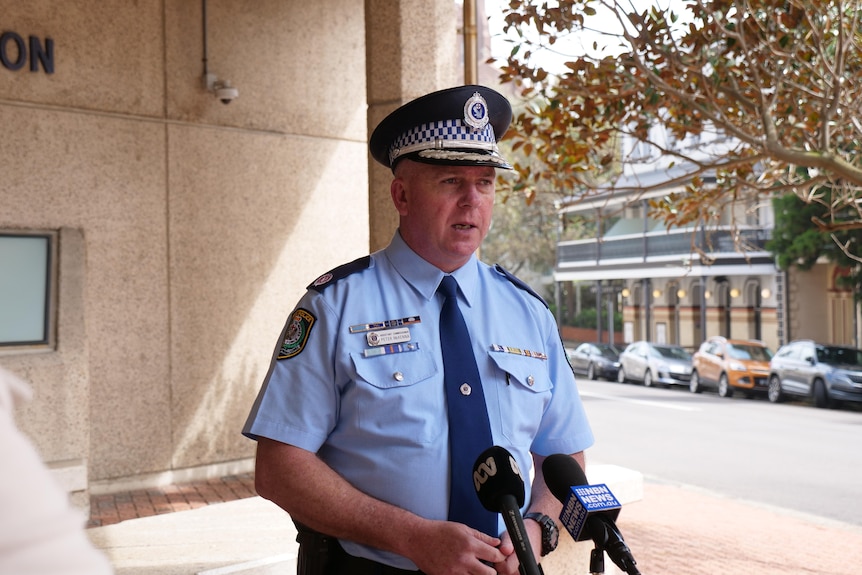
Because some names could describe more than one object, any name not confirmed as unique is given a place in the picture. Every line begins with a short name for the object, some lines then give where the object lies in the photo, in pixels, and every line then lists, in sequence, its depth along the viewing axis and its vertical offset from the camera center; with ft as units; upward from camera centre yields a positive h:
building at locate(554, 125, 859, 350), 114.32 +2.40
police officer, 7.24 -0.63
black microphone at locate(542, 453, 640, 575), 5.34 -1.25
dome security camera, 27.09 +6.12
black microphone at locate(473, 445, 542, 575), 5.65 -1.08
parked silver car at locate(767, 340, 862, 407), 70.08 -5.37
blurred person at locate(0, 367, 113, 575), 2.09 -0.47
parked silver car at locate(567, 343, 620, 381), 106.73 -6.34
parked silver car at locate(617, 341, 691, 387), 93.40 -6.06
